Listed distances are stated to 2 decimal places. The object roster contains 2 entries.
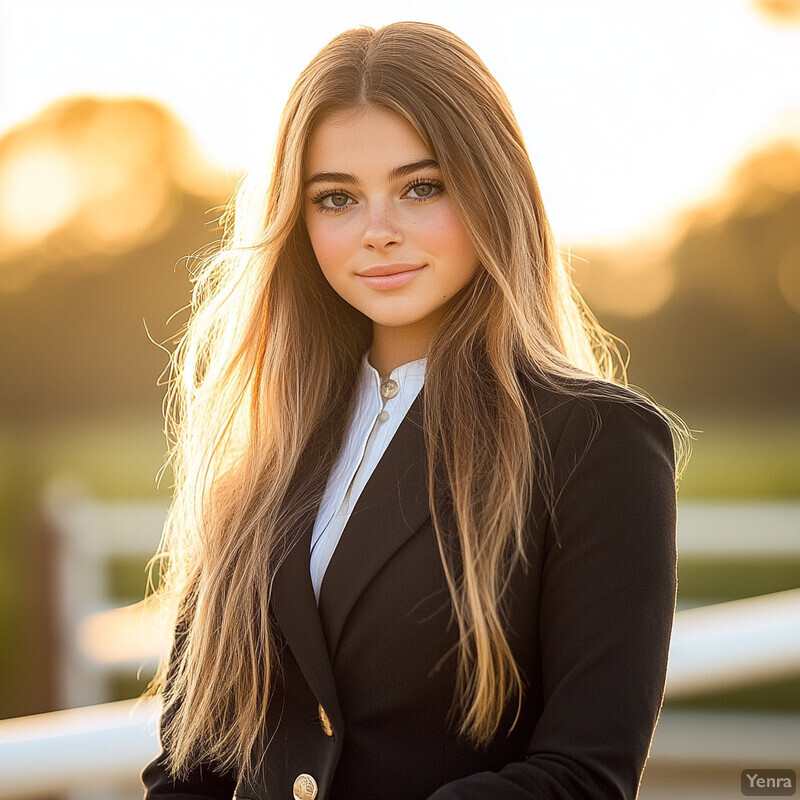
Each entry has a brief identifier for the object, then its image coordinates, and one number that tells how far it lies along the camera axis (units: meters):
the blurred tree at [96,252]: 15.09
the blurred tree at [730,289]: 14.49
